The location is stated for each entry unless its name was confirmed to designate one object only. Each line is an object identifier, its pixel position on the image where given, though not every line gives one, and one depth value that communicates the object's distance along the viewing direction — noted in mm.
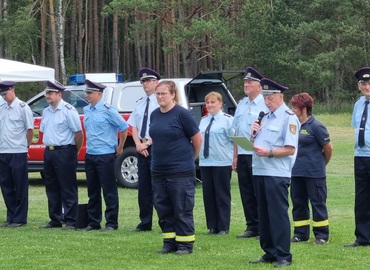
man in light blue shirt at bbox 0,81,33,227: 12000
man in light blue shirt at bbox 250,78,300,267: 8344
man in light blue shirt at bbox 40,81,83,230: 11617
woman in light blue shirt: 10984
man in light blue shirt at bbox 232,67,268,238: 10484
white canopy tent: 12156
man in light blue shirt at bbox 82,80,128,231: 11375
